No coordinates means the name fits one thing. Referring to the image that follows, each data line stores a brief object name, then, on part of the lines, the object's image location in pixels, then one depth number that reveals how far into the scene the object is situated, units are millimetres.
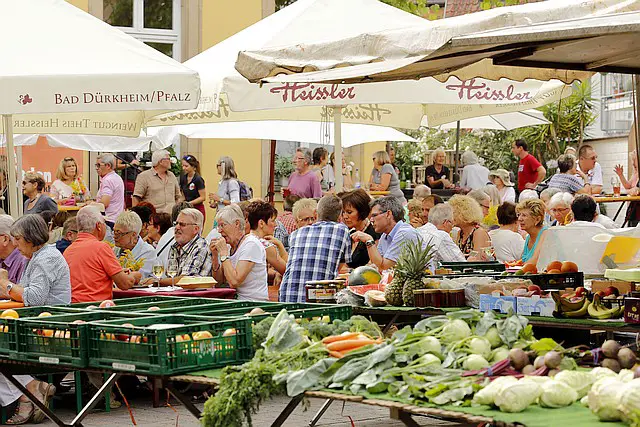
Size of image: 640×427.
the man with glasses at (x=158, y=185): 23089
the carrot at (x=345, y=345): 7594
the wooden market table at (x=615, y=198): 25085
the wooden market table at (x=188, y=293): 13237
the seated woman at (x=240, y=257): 13911
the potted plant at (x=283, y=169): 32325
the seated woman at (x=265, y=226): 15385
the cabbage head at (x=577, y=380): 6555
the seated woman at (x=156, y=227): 17543
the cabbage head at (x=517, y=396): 6271
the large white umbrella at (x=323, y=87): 15965
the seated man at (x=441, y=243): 15269
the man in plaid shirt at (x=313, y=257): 13575
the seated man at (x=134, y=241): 15524
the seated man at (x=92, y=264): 13157
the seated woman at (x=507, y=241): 16673
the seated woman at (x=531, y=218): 15501
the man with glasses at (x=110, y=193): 23217
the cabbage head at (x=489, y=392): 6393
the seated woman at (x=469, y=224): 17264
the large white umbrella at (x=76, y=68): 13180
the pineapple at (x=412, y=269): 11562
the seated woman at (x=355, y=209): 14457
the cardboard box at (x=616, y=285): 10454
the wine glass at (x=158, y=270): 14230
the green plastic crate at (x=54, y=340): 8261
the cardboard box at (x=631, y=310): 9589
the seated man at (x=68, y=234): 15199
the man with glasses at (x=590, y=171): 23831
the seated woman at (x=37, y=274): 11806
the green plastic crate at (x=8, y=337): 8771
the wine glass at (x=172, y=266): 14967
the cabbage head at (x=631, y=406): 5871
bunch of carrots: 7536
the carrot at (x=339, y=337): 7727
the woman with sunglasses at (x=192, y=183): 24620
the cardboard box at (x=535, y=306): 10384
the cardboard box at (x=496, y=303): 10494
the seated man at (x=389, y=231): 13772
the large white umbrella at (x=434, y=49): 8789
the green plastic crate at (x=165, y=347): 7739
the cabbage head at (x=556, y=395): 6376
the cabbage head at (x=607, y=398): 6004
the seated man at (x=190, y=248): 14874
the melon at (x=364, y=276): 12531
